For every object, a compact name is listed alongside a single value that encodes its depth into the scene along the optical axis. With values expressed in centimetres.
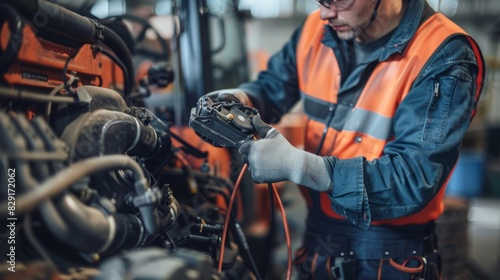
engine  73
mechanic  125
